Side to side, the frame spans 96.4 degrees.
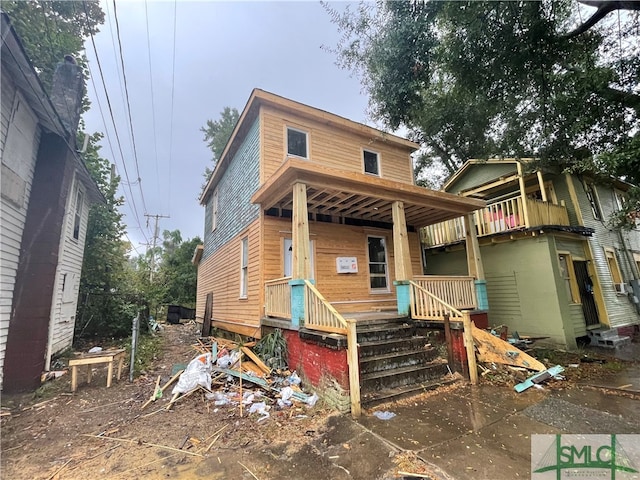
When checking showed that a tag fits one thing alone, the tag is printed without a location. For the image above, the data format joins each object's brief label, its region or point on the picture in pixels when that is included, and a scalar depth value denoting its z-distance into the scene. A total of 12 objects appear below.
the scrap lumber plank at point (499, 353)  5.75
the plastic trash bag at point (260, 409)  4.35
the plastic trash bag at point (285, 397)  4.66
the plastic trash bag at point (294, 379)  5.30
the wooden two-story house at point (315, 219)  6.11
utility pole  34.24
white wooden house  5.11
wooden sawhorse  5.47
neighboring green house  8.79
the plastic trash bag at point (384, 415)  4.05
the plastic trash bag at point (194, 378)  5.18
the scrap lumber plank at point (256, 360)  5.86
